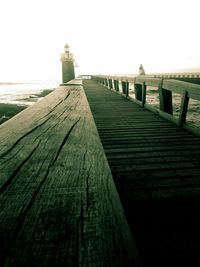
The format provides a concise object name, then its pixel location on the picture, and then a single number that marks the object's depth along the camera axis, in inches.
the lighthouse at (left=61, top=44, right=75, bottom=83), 1215.6
